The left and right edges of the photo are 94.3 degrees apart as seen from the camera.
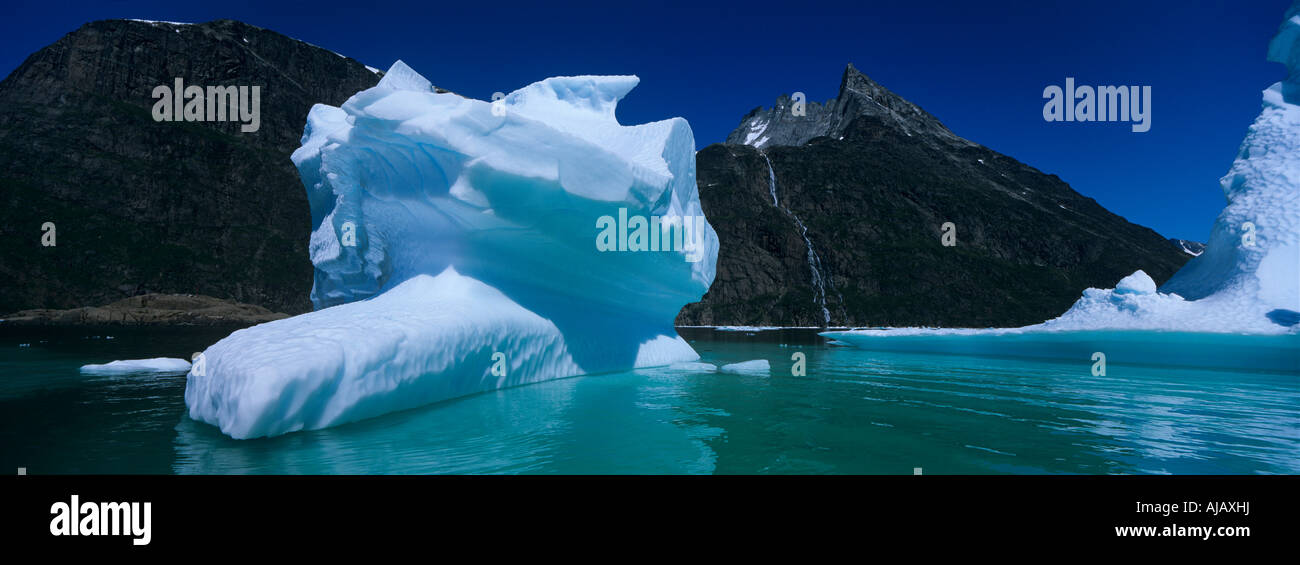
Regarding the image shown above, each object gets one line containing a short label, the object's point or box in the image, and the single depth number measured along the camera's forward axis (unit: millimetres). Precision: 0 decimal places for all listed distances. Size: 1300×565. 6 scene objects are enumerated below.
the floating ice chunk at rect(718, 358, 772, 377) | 12758
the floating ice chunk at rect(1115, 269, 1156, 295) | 18625
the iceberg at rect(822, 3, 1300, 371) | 15289
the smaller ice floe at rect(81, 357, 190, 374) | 11469
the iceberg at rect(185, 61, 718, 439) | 7242
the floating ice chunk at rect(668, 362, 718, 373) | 13117
